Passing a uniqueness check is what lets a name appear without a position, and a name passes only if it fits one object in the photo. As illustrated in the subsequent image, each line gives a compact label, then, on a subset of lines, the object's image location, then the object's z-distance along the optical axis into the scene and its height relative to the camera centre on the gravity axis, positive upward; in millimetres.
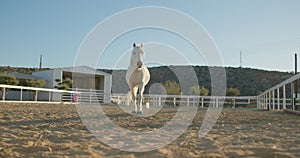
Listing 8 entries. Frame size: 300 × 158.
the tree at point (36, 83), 22781 +602
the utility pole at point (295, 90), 8891 +142
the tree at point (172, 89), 25464 +331
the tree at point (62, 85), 22998 +492
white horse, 6334 +490
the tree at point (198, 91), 27084 +180
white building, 23812 +1289
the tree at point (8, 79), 21978 +870
